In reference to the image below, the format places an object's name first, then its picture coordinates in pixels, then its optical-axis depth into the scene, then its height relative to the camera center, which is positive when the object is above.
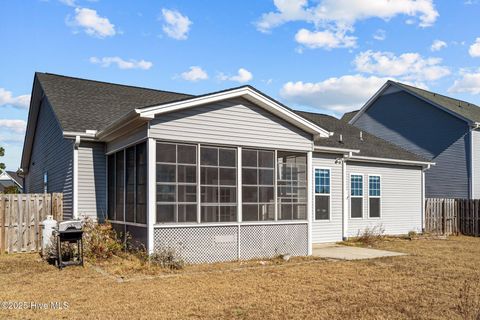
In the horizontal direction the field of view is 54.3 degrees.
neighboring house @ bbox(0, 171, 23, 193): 41.19 +0.70
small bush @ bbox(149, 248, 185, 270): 9.83 -1.56
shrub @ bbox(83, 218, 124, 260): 10.99 -1.34
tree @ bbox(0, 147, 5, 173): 28.72 +1.98
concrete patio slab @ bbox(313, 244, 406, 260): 12.32 -1.89
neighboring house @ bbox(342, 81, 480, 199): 21.62 +2.70
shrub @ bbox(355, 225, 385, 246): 15.74 -1.75
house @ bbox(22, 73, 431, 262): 10.37 +0.39
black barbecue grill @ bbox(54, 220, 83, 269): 9.89 -1.02
